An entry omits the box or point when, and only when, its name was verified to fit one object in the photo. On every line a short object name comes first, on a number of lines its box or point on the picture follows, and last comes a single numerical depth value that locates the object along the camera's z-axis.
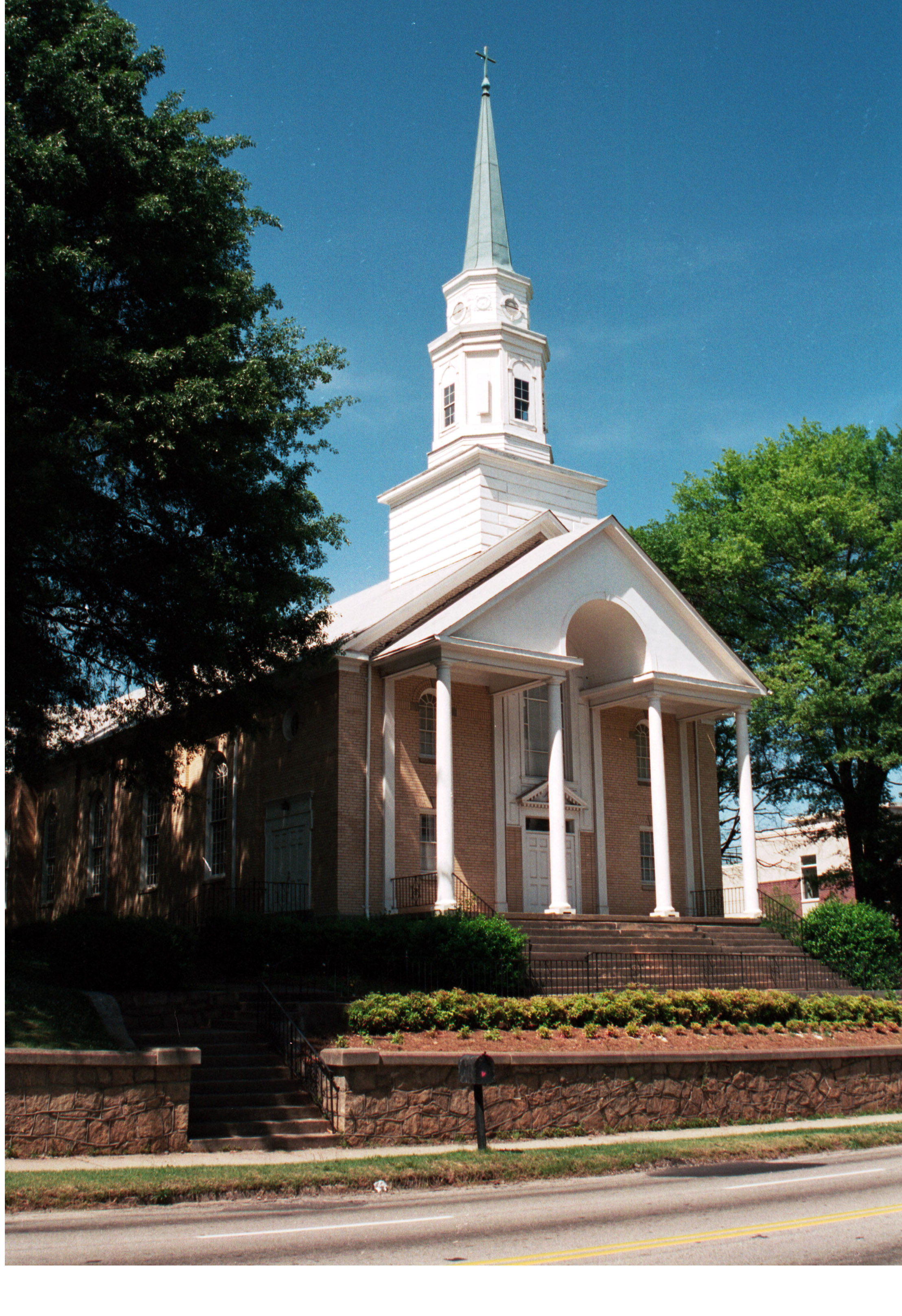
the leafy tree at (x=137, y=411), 15.20
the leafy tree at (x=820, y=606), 31.30
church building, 24.83
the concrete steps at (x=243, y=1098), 13.57
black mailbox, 12.90
